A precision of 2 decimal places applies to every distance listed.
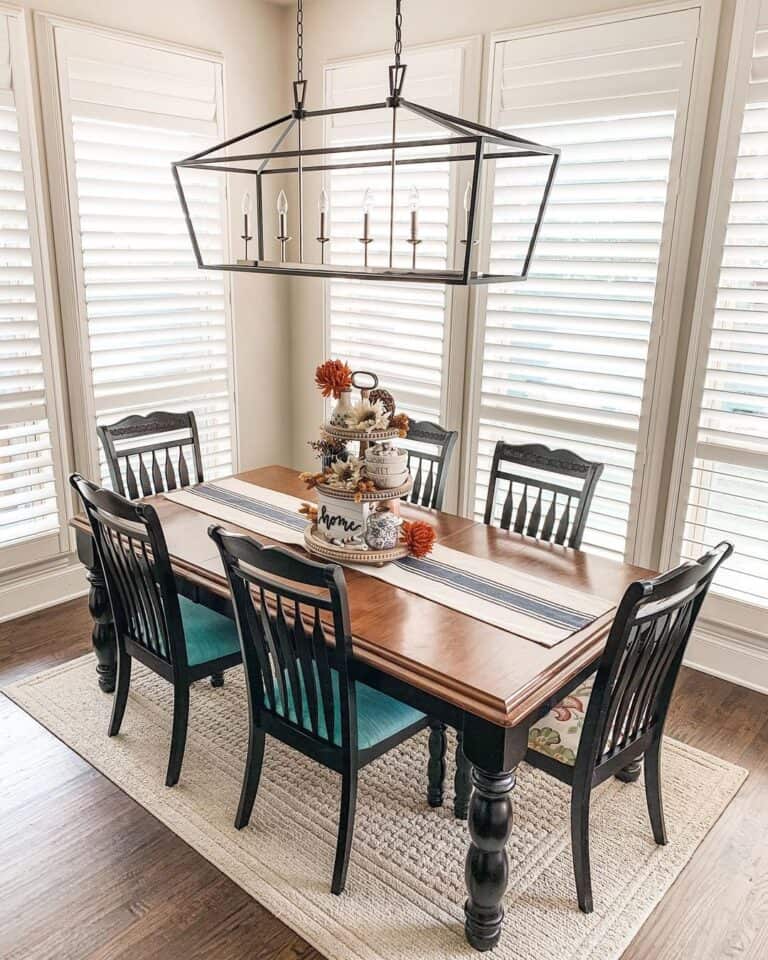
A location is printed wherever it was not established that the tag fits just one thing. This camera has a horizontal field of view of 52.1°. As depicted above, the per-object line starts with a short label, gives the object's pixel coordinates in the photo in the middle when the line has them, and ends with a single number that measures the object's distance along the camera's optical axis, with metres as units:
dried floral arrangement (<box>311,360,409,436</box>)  2.33
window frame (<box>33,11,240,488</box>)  3.35
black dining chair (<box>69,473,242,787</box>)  2.33
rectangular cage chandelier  3.45
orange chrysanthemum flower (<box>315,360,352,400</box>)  2.33
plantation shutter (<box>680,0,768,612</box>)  2.83
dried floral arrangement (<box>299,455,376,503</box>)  2.33
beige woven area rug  2.03
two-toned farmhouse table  1.80
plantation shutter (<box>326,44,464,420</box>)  3.72
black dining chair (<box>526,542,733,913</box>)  1.82
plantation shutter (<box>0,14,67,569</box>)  3.26
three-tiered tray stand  2.33
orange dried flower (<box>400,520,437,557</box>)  2.43
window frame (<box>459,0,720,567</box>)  2.91
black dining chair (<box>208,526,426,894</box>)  1.91
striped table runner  2.11
